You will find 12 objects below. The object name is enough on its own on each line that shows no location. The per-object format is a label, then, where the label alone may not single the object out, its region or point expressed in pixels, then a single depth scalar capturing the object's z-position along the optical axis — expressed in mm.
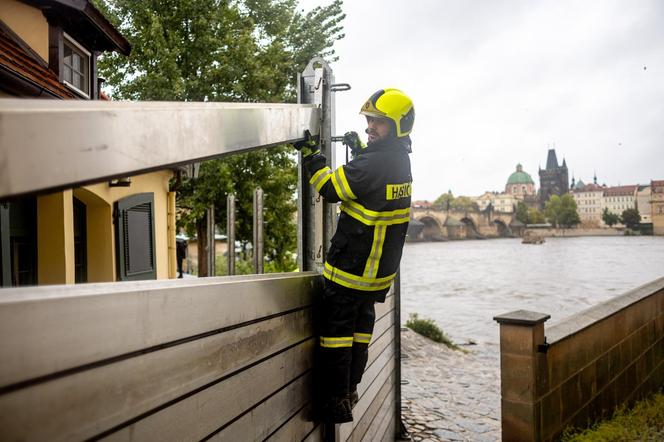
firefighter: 2357
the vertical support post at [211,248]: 12422
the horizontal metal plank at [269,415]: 1615
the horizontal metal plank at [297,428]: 1979
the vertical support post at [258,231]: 10547
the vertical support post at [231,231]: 11156
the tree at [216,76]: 15836
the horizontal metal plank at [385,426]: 3973
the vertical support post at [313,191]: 2830
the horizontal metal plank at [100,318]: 904
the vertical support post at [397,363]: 5148
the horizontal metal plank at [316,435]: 2342
